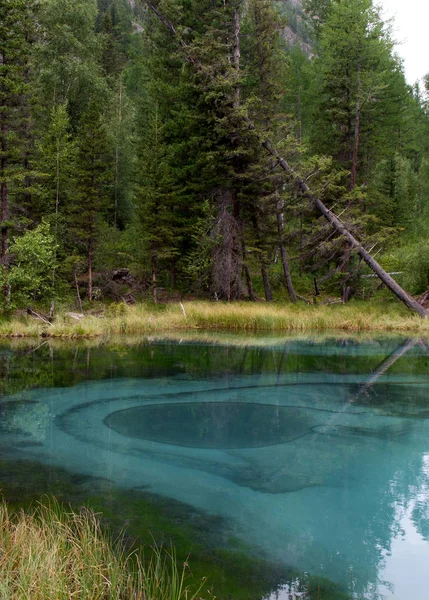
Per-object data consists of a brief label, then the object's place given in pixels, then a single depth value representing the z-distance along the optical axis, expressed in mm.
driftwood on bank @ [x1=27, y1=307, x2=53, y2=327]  18594
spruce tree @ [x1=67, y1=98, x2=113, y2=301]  23453
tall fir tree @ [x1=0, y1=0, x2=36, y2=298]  19297
